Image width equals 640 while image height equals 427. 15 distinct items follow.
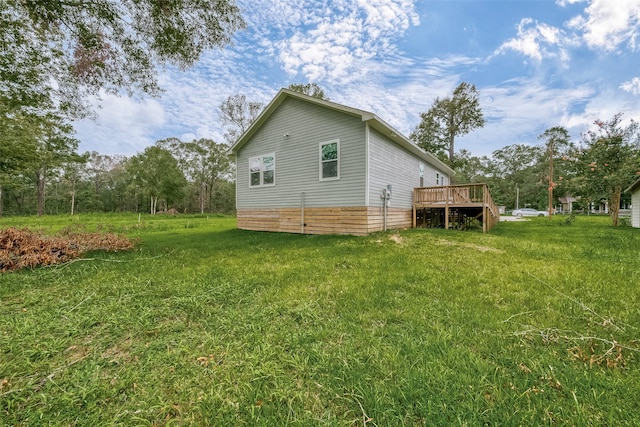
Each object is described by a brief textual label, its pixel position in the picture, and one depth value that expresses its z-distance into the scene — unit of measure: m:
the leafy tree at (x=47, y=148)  10.71
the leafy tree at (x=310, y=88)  21.50
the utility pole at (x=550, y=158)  25.42
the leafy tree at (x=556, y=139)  28.66
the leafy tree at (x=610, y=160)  13.23
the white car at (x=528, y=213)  34.31
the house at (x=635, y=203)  13.27
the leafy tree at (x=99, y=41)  6.20
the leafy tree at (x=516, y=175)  44.25
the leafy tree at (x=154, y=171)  32.34
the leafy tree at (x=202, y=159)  37.91
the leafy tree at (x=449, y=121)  20.56
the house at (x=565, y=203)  45.14
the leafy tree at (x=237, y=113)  22.36
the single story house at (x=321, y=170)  8.66
